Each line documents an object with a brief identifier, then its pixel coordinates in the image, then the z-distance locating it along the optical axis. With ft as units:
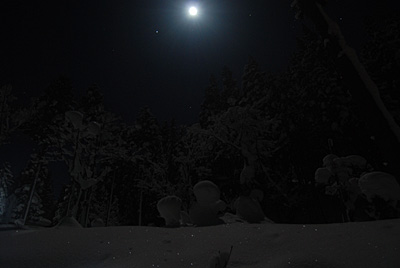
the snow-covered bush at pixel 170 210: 20.42
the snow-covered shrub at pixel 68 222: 18.97
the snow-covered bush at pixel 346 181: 36.45
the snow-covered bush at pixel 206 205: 20.77
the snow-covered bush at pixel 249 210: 25.81
